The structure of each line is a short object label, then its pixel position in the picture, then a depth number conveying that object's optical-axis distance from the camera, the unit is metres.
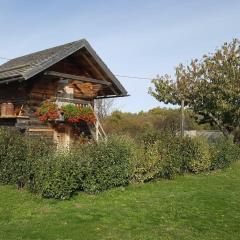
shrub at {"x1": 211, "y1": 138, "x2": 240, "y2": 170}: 14.35
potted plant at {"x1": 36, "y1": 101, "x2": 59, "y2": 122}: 12.82
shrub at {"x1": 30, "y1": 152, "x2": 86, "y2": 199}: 8.16
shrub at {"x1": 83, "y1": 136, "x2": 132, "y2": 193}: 9.08
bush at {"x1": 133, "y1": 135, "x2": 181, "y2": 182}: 10.68
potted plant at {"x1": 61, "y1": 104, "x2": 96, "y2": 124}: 13.10
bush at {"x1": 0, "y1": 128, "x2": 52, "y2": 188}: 9.01
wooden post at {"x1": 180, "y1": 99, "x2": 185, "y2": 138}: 17.80
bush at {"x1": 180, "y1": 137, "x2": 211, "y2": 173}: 12.88
